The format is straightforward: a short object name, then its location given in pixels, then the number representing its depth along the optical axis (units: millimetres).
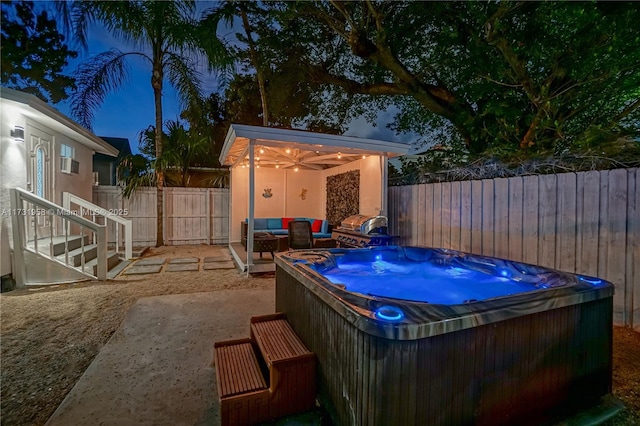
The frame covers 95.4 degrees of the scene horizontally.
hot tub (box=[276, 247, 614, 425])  1463
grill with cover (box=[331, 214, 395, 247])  5517
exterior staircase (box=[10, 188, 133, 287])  4559
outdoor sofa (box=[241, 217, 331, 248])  7594
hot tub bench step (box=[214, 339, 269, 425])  1715
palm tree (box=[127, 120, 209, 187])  8273
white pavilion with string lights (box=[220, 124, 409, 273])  5465
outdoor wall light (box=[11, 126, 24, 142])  4766
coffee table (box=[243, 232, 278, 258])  6176
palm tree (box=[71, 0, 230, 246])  6312
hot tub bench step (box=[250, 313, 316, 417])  1835
